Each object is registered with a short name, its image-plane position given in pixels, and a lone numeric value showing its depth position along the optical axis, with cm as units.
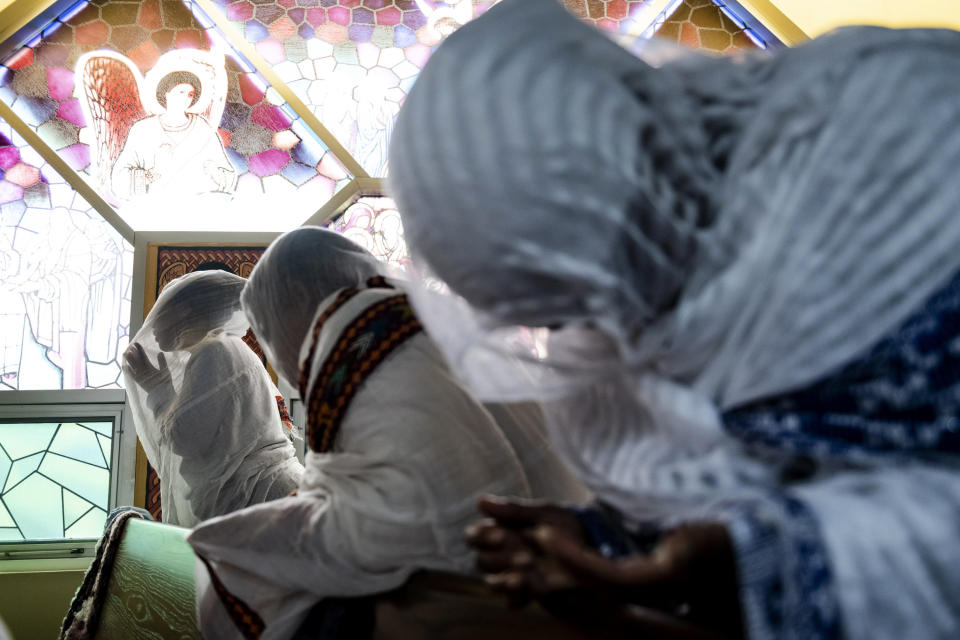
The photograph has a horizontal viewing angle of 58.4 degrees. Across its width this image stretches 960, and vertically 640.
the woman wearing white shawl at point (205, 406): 269
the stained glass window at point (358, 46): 459
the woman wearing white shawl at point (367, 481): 146
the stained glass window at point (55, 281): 438
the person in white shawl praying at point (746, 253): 76
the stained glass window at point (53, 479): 420
